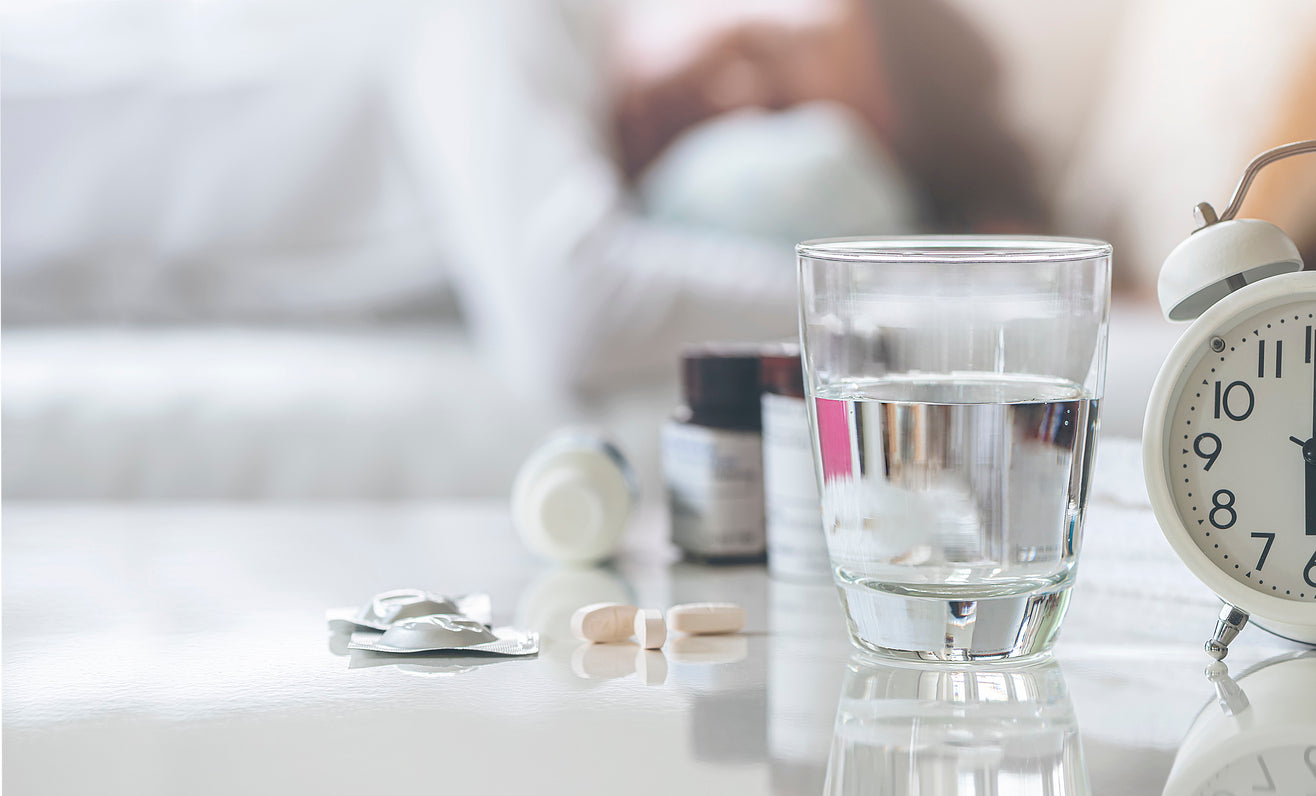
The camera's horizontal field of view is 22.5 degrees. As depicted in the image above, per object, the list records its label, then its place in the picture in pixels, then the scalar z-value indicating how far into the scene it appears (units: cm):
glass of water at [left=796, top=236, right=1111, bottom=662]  85
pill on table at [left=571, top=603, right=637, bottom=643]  91
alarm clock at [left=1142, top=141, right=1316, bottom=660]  87
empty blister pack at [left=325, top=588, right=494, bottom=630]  91
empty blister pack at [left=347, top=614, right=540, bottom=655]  89
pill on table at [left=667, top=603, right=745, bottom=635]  92
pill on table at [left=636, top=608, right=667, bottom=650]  90
